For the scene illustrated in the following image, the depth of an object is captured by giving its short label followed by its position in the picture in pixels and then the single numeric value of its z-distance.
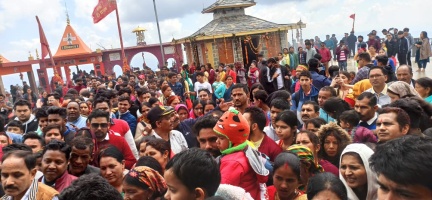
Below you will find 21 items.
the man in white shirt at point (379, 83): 5.12
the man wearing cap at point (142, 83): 11.85
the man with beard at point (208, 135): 3.33
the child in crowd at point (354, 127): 3.68
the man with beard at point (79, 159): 3.54
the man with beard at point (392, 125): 3.35
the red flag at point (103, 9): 19.58
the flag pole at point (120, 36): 20.37
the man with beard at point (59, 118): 4.89
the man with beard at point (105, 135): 4.37
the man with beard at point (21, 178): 2.87
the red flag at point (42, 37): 21.81
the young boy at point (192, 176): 2.12
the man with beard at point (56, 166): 3.22
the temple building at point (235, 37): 18.98
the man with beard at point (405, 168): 1.64
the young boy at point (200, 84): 9.77
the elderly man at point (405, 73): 5.77
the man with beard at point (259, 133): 3.80
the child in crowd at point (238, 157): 2.68
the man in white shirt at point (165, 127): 4.59
